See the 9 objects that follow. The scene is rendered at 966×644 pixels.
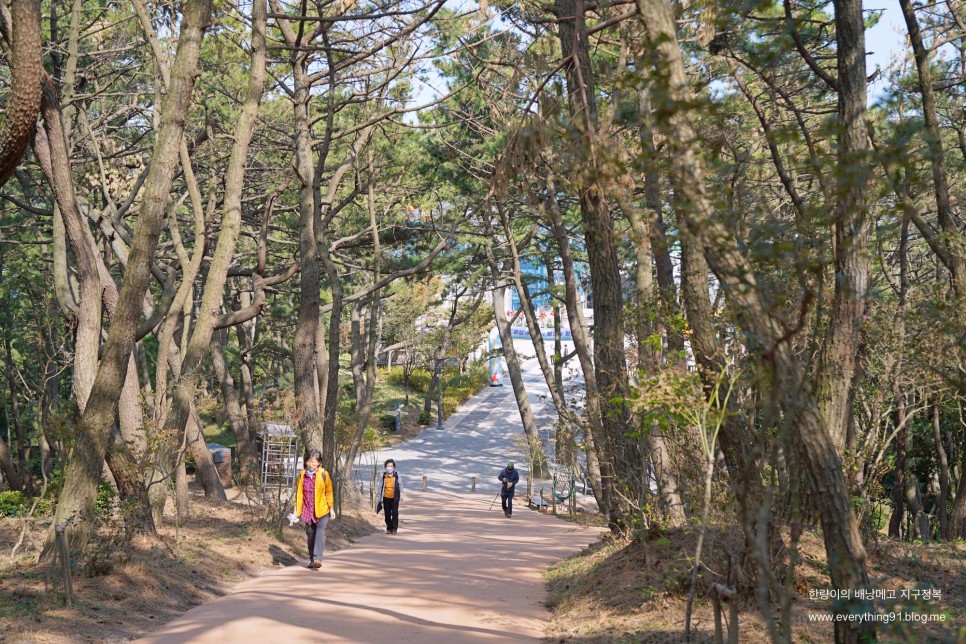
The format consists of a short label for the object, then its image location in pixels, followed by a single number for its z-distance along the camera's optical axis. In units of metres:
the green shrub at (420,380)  59.94
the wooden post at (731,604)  4.71
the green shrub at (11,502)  15.71
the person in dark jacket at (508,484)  22.86
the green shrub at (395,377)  59.98
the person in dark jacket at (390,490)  16.38
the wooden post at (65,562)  7.52
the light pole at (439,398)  46.25
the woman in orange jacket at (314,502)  11.00
